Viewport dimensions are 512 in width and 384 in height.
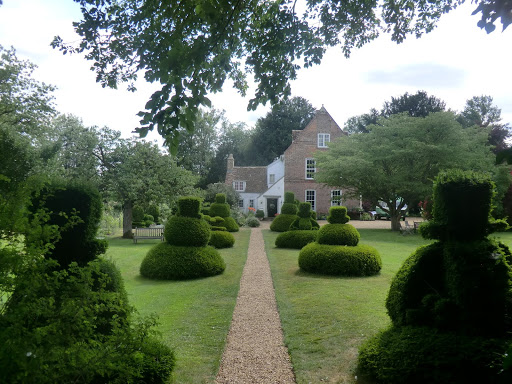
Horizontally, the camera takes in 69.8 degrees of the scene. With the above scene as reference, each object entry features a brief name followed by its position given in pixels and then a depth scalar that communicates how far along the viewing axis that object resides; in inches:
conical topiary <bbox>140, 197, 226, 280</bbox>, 448.8
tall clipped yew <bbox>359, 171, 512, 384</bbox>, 147.6
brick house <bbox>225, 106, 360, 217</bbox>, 1533.0
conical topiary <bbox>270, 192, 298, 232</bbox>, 984.3
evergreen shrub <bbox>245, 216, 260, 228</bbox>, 1242.0
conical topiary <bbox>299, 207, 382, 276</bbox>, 458.9
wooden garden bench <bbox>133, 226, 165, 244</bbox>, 830.6
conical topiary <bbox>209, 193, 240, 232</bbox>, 964.6
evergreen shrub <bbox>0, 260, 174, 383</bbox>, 93.0
